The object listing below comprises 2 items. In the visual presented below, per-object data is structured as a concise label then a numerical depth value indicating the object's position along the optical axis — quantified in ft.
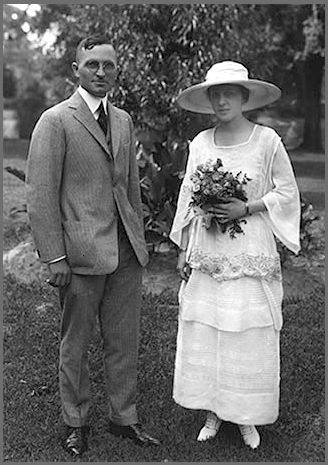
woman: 13.12
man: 12.64
